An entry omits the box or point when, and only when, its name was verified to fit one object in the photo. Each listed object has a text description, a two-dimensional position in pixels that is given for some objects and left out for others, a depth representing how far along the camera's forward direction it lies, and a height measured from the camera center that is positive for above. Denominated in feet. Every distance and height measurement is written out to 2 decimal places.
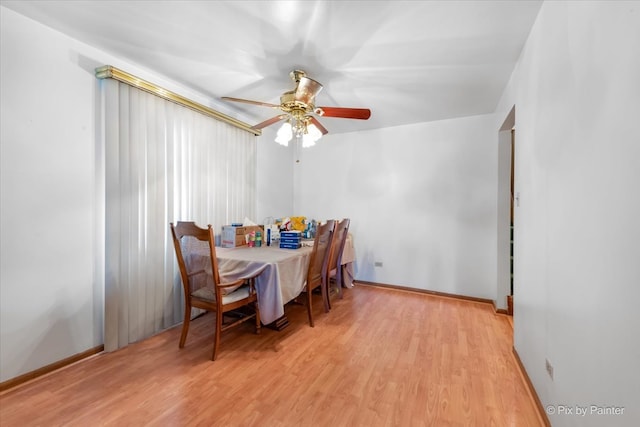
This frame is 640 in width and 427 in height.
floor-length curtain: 7.12 +0.55
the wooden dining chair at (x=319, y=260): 8.55 -1.66
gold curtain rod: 6.86 +3.71
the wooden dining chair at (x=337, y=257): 9.83 -1.81
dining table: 7.09 -1.67
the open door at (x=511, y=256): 9.72 -1.68
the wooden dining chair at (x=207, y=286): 6.48 -2.07
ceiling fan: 7.48 +3.03
